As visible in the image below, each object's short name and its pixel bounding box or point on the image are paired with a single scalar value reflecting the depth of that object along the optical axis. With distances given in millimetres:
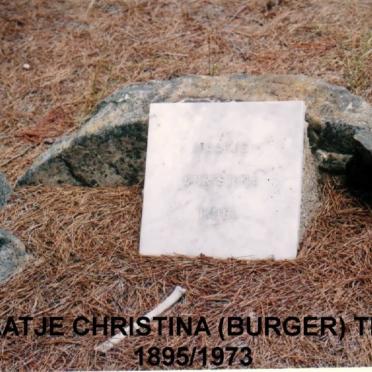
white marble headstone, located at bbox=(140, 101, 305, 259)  2961
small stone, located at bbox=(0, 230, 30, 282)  2949
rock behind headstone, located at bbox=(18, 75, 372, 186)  3352
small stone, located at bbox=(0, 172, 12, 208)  3414
